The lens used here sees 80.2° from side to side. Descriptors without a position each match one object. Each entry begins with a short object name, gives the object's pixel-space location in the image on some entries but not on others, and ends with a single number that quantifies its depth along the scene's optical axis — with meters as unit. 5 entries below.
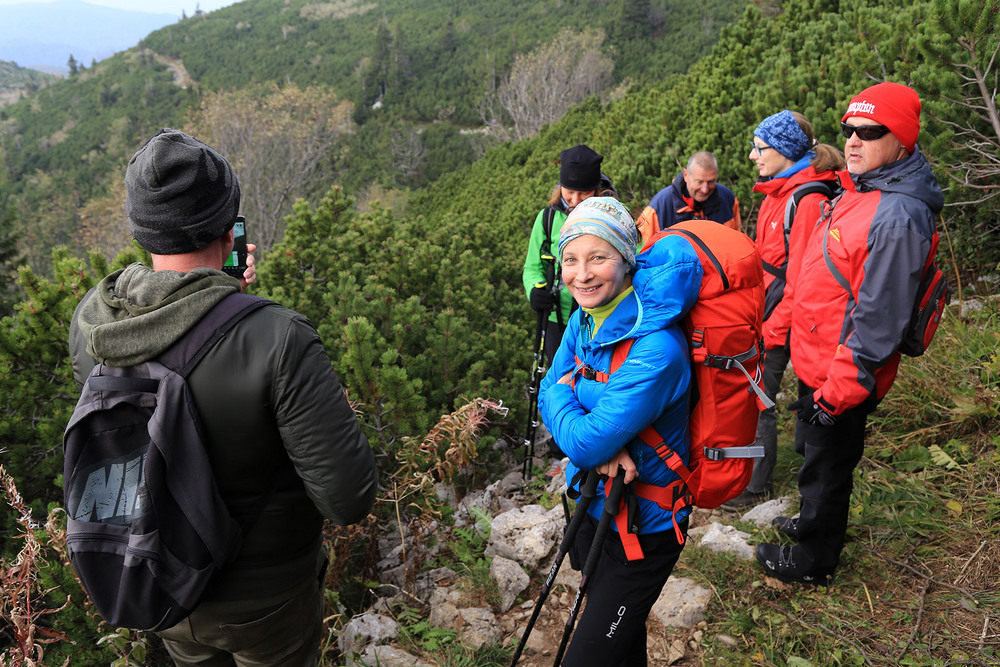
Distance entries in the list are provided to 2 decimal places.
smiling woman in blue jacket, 1.75
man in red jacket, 2.20
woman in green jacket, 3.78
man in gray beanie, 1.40
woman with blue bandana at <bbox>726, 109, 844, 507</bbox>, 2.94
